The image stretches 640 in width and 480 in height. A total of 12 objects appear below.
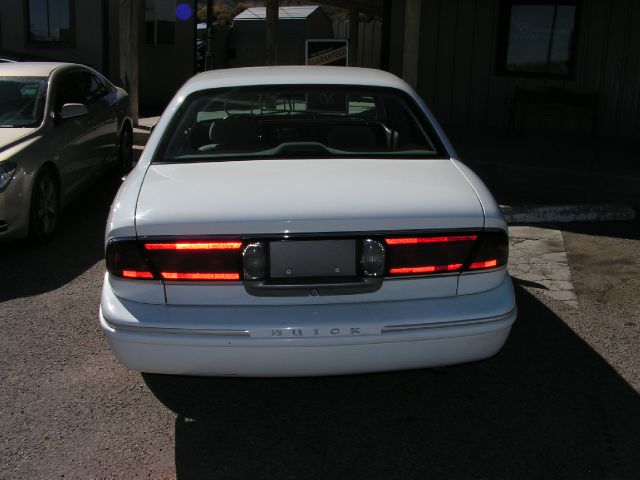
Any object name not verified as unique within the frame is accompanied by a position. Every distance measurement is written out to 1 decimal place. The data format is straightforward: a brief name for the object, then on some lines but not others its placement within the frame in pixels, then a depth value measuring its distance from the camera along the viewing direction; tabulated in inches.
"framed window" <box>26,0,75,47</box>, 590.6
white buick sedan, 115.3
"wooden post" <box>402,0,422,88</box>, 377.4
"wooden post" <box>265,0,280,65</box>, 557.9
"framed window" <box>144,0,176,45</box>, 613.9
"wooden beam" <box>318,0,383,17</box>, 668.7
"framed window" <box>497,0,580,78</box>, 452.8
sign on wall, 401.1
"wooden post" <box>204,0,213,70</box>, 685.3
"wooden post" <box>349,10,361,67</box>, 717.5
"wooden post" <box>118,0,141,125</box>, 428.5
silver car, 228.5
